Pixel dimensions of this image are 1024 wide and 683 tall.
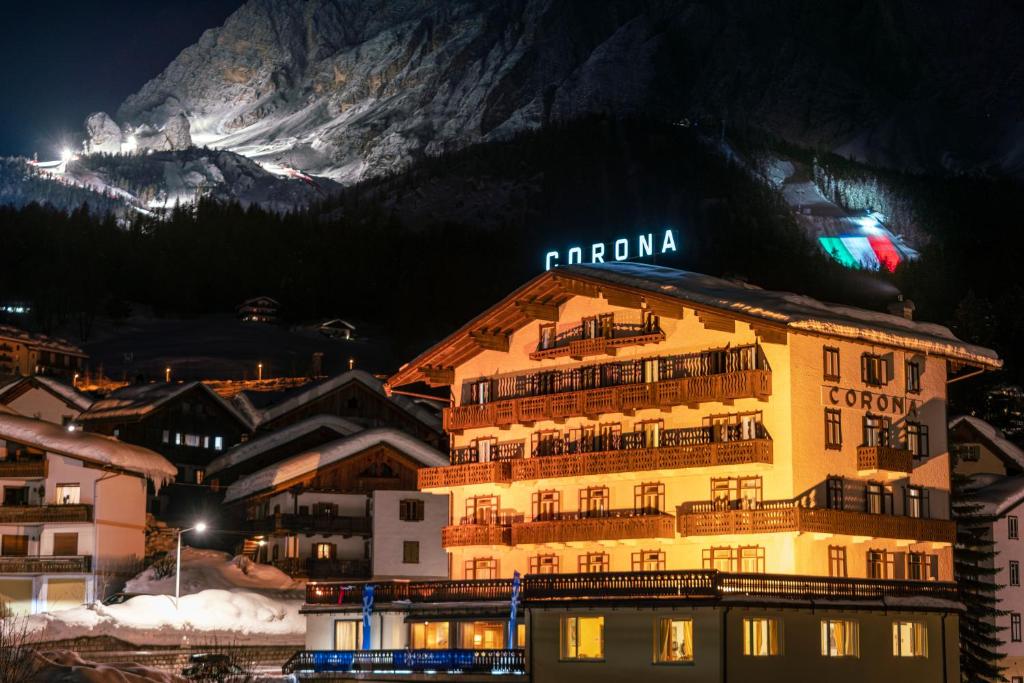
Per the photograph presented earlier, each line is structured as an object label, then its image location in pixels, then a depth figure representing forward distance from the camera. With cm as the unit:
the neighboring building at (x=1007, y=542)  7444
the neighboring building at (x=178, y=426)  9894
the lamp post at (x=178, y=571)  6912
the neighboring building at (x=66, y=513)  7856
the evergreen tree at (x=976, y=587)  7019
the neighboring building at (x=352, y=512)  8617
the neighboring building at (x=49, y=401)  10647
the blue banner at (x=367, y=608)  6044
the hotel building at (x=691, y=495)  5275
